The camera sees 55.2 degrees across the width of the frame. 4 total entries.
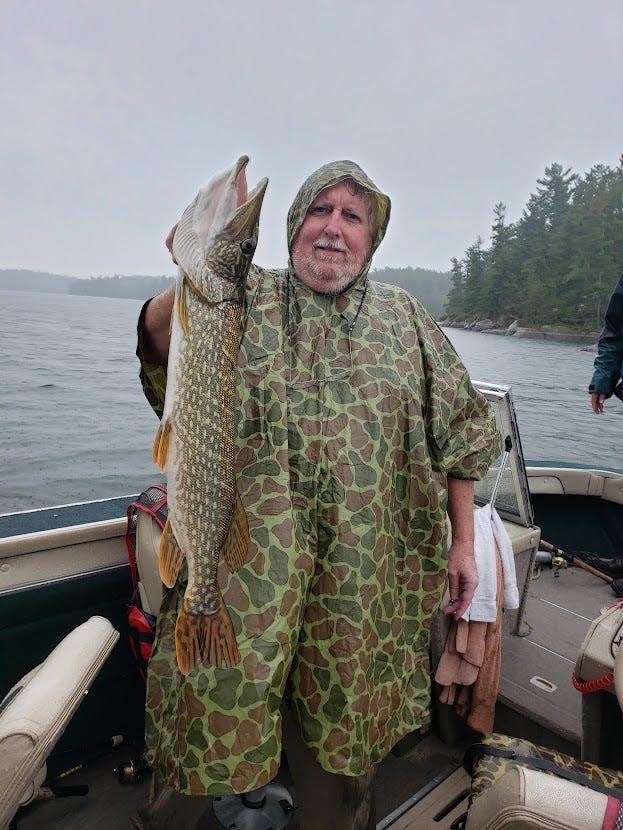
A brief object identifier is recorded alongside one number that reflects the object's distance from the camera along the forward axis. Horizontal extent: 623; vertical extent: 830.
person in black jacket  4.11
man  1.82
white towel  2.76
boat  2.46
